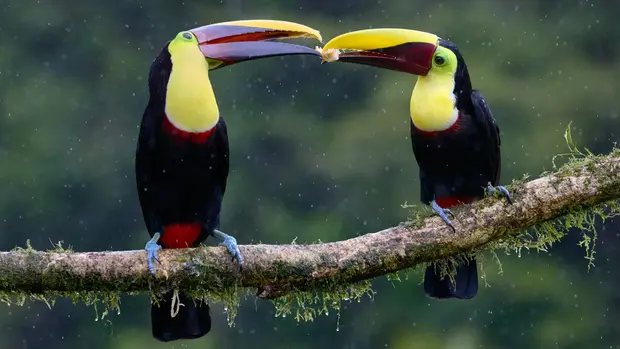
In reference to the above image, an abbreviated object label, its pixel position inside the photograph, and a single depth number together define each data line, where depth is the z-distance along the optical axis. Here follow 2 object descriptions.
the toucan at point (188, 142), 7.65
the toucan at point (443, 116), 8.33
